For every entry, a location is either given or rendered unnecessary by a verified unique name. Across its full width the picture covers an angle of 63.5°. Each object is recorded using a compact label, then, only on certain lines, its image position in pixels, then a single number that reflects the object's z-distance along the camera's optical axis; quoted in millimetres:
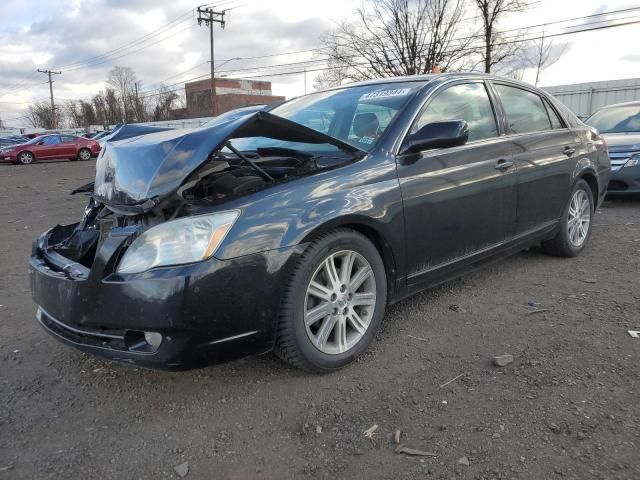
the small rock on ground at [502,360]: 2844
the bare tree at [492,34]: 26688
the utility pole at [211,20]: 42000
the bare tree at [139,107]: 73125
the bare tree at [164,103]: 71062
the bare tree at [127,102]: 73750
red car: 26859
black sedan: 2377
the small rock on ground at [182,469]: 2098
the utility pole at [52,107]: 74744
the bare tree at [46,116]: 83506
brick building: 63219
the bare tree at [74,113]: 83281
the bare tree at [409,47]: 27969
